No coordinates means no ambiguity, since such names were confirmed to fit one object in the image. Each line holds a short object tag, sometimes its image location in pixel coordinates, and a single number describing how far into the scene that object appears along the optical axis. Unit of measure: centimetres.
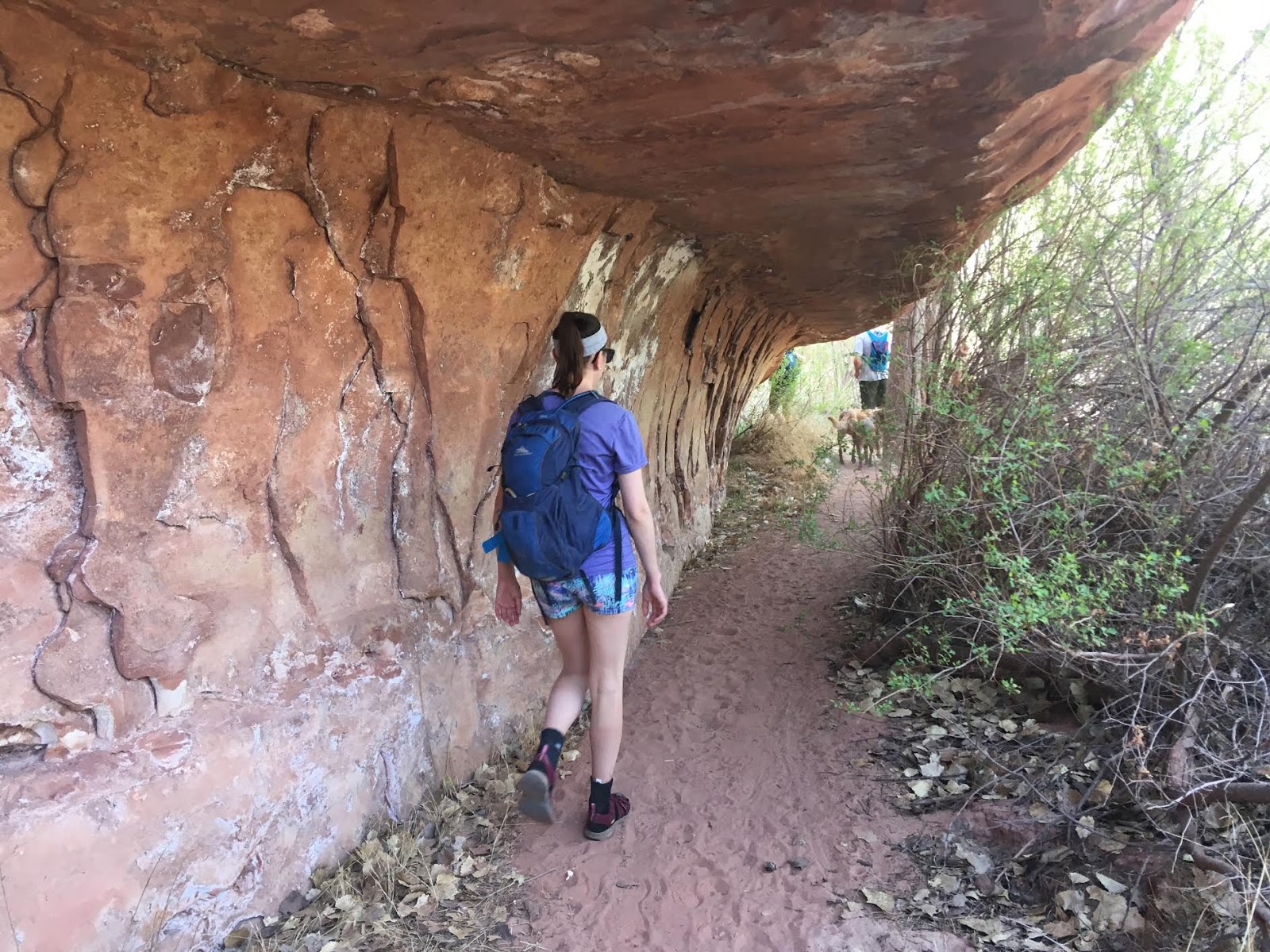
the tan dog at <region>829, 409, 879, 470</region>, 887
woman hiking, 262
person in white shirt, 1173
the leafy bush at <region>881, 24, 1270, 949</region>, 280
